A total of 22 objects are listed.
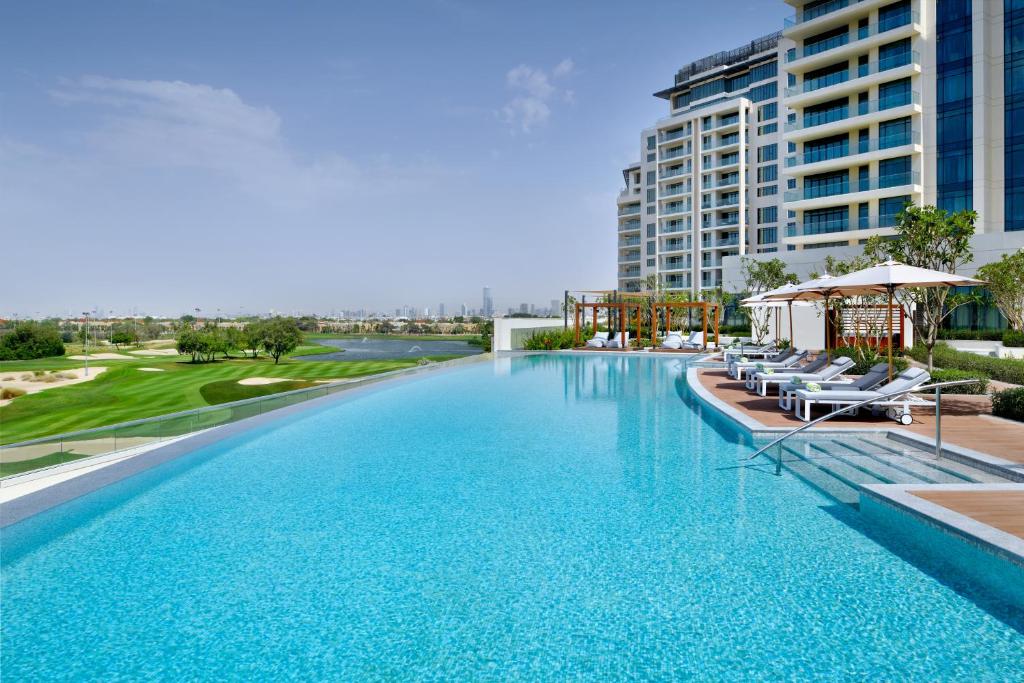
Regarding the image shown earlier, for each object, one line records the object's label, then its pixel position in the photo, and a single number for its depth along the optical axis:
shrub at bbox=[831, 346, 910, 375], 13.31
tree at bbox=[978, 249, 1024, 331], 17.47
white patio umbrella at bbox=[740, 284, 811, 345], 15.57
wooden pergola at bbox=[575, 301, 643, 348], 28.97
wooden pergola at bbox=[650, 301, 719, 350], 28.78
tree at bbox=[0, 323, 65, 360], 47.94
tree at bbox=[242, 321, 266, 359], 61.16
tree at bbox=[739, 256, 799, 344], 28.94
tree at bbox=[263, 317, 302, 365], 61.25
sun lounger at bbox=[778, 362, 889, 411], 10.28
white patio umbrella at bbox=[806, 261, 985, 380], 10.19
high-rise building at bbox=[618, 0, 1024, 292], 30.17
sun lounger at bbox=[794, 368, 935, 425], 9.18
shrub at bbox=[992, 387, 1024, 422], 9.32
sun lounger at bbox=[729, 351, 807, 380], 14.16
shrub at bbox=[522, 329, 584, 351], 28.22
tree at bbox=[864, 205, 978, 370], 14.37
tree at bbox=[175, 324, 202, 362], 60.38
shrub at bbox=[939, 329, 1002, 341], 26.76
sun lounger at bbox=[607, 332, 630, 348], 28.61
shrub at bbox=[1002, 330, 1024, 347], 23.75
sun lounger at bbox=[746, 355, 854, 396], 11.74
